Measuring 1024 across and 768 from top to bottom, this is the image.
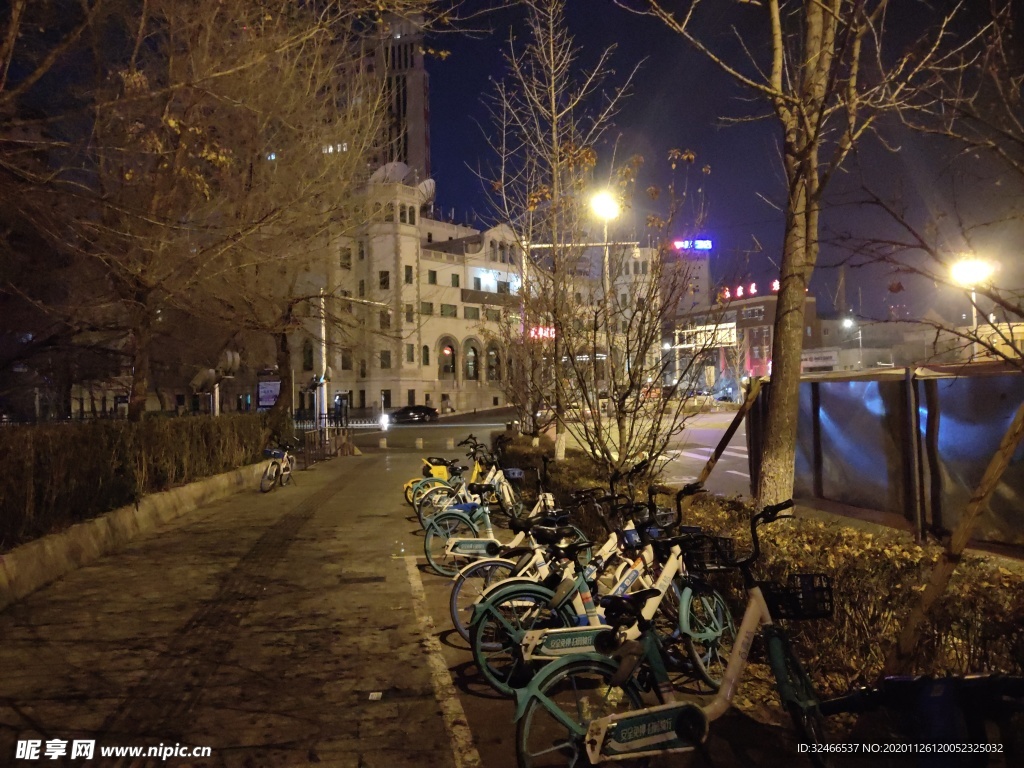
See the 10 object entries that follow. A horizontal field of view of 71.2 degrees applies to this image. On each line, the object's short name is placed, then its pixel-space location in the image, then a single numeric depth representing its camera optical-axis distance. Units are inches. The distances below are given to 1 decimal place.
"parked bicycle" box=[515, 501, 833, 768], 121.5
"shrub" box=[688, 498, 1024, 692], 156.5
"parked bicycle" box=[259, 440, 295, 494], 599.4
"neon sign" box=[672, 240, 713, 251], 355.0
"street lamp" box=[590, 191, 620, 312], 436.5
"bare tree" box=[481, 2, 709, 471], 331.9
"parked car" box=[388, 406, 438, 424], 2175.2
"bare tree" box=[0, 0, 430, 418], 328.5
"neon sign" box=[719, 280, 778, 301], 328.5
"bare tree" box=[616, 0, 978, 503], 260.7
